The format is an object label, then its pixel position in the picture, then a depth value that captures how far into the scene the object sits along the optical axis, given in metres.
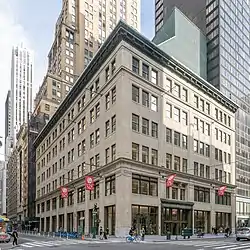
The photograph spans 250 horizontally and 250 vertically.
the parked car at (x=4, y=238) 27.59
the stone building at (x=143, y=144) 32.74
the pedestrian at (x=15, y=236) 23.35
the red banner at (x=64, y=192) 34.82
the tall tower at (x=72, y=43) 80.24
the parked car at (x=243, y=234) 28.58
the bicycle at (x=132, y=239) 25.70
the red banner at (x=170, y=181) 30.40
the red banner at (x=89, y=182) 30.04
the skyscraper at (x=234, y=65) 55.30
